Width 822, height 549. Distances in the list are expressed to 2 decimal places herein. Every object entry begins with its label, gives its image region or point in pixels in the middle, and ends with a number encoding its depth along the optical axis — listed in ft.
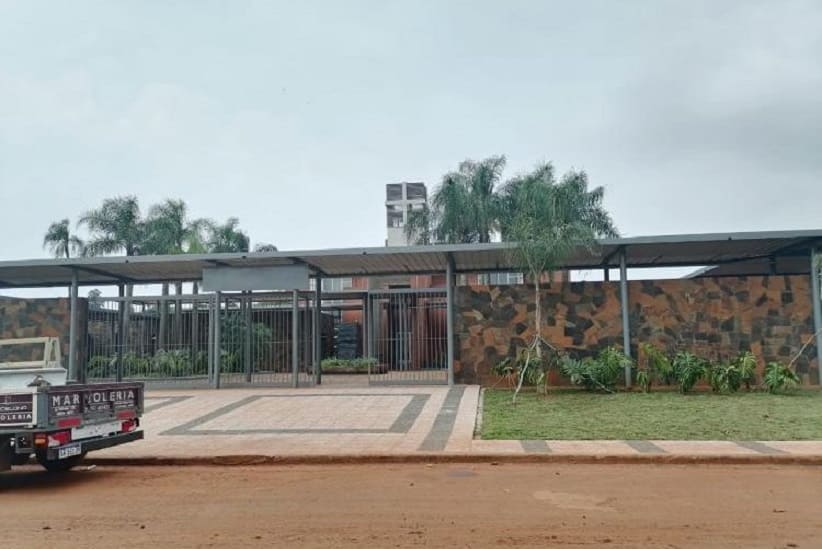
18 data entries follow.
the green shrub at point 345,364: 75.51
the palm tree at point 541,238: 46.68
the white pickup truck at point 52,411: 23.58
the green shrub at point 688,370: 46.01
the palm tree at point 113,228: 91.45
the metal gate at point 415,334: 56.90
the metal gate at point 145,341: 59.52
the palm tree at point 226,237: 97.92
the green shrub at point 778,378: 45.39
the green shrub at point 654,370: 48.01
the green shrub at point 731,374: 46.01
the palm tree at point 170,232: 91.40
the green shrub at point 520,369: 47.83
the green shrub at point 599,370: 48.14
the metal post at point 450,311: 54.03
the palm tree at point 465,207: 99.40
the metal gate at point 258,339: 58.23
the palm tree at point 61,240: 91.40
